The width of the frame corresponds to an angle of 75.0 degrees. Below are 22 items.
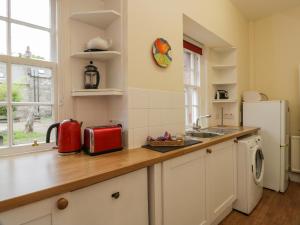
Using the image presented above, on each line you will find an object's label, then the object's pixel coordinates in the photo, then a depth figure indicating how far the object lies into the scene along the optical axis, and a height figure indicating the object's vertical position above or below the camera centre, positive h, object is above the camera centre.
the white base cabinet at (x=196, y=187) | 1.33 -0.64
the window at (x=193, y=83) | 2.83 +0.39
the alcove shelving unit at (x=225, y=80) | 3.11 +0.47
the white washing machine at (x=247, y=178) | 2.16 -0.78
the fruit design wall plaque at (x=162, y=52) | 1.78 +0.53
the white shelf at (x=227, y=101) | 3.07 +0.12
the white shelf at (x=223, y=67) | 3.10 +0.68
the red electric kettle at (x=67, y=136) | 1.34 -0.18
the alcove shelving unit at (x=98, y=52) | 1.53 +0.53
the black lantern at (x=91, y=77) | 1.61 +0.27
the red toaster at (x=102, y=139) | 1.35 -0.21
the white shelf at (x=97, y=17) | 1.52 +0.75
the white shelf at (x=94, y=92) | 1.53 +0.14
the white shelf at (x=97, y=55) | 1.52 +0.44
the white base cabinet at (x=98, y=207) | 0.77 -0.46
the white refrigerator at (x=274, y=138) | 2.67 -0.41
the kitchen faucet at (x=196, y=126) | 2.59 -0.23
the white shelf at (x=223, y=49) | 3.12 +0.97
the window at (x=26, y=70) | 1.31 +0.29
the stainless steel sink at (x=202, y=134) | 2.28 -0.30
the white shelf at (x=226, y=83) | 3.09 +0.41
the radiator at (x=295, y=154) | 3.05 -0.72
